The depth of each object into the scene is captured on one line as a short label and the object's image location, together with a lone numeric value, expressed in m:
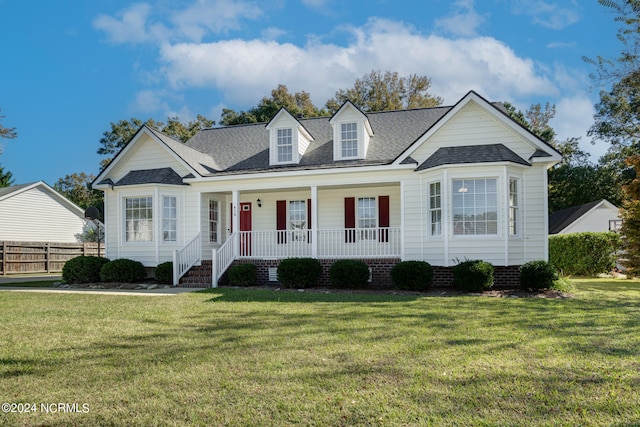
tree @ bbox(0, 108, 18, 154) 26.42
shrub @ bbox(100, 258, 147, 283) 15.01
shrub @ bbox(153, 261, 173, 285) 14.84
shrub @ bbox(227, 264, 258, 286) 14.27
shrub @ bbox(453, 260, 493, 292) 12.01
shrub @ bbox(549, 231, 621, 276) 19.85
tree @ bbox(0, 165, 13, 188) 43.27
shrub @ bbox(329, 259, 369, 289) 13.29
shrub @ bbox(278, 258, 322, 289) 13.59
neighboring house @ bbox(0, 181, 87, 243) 26.52
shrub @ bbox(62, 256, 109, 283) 15.30
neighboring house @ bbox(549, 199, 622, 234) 26.69
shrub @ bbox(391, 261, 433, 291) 12.52
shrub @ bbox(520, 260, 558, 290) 11.99
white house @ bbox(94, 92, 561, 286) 12.98
